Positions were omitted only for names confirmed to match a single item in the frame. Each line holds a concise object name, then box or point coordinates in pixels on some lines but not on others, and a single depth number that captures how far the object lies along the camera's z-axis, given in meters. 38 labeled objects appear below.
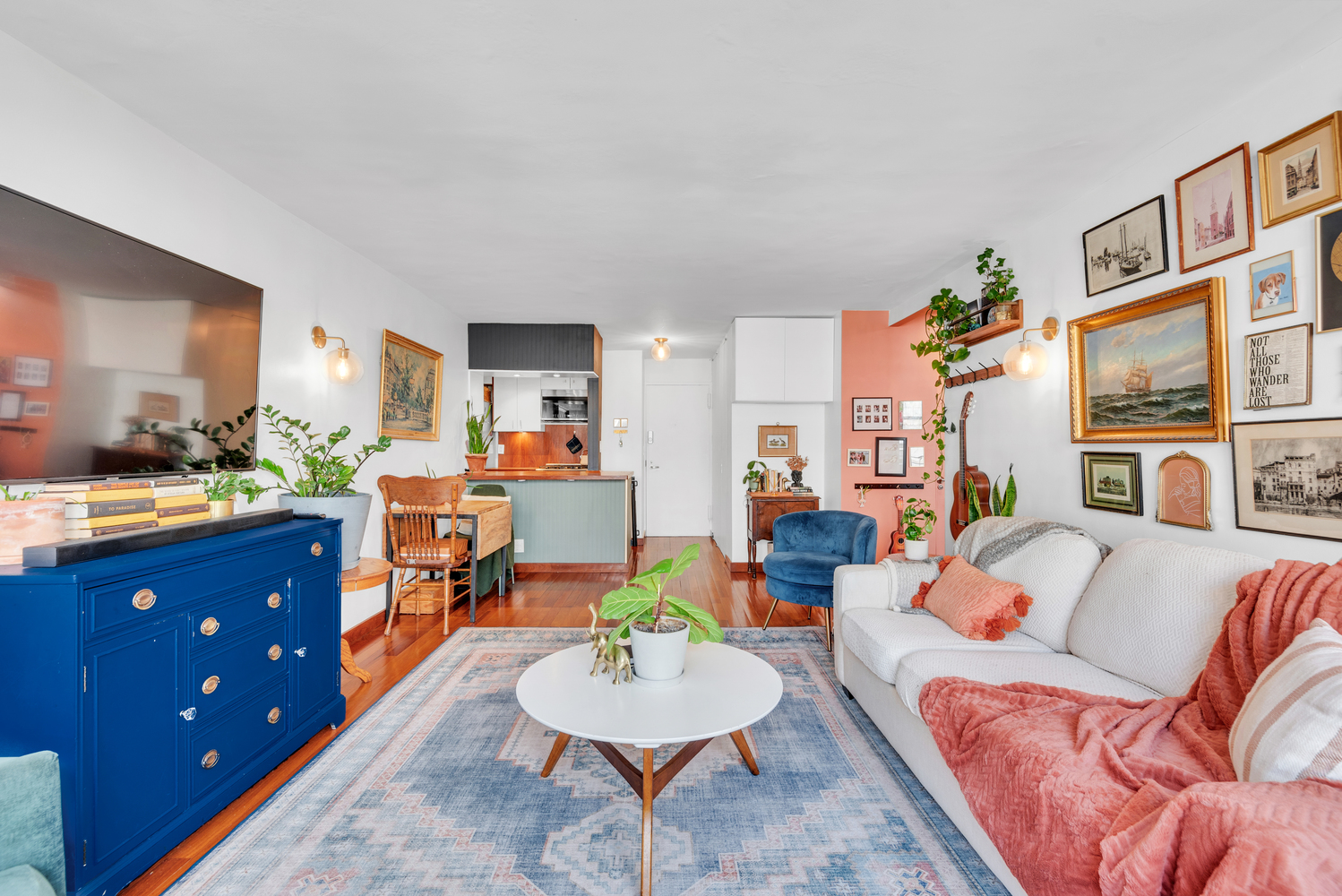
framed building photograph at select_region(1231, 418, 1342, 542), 1.74
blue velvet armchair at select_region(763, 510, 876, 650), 3.41
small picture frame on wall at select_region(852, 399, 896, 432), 5.14
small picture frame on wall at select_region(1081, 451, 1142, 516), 2.47
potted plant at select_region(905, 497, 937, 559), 3.03
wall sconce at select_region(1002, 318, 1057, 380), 2.93
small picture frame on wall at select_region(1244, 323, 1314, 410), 1.81
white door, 7.61
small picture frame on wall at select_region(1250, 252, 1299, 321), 1.85
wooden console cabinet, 5.29
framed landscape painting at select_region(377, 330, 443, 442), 4.05
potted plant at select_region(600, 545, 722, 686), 1.87
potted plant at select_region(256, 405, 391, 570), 2.57
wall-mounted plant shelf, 3.19
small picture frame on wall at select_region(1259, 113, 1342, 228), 1.72
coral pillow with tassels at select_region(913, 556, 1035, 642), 2.32
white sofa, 1.77
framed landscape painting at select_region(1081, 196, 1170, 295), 2.35
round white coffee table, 1.57
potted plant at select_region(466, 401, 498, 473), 5.52
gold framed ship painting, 2.10
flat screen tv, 1.70
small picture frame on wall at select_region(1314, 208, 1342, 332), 1.71
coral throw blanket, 0.96
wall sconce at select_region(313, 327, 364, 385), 3.34
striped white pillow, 1.11
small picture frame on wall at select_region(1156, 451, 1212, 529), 2.15
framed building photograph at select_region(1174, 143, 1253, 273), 1.99
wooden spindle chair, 3.67
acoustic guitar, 3.43
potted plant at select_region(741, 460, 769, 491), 5.62
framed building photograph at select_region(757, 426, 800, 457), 5.76
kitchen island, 5.32
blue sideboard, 1.42
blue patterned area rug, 1.60
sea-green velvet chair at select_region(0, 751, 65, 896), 1.13
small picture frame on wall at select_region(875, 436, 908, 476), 5.11
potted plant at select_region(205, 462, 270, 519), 2.08
